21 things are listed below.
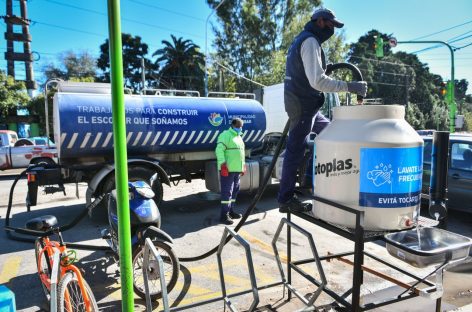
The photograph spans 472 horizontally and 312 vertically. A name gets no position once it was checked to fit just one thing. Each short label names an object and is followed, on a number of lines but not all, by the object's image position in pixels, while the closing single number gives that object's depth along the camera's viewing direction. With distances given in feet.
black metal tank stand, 6.61
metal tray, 6.03
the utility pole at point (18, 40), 137.18
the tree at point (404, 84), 127.24
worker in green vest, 20.97
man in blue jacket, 8.68
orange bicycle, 8.18
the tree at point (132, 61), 118.01
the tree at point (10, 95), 86.28
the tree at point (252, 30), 86.84
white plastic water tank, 6.81
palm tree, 113.60
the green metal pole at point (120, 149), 4.99
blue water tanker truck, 20.22
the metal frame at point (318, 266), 7.78
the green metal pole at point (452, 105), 57.59
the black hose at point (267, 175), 10.55
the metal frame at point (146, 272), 7.13
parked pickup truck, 43.52
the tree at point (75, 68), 134.00
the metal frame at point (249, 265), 7.55
